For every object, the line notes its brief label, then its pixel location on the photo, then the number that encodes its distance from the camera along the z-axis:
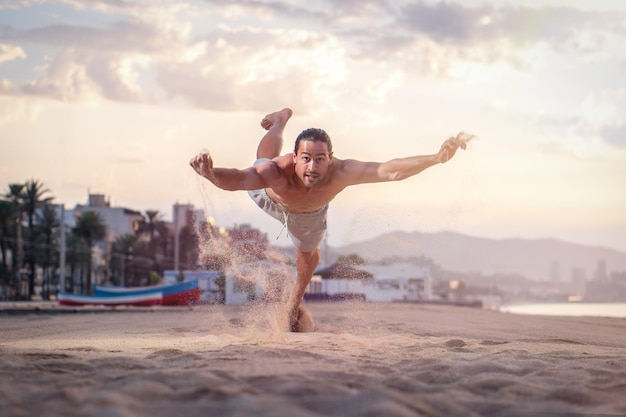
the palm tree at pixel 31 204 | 72.38
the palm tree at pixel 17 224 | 69.12
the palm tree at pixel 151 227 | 104.17
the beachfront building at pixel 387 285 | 73.25
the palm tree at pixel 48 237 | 77.19
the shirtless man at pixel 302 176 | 8.21
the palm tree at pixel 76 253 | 85.75
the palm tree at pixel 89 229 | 90.12
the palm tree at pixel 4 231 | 68.38
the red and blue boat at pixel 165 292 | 42.47
